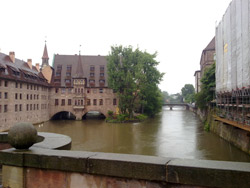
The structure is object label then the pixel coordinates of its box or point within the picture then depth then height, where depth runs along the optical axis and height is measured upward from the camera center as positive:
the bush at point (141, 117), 46.87 -4.11
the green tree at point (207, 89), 35.66 +1.52
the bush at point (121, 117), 44.56 -3.92
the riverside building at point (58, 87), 37.00 +2.24
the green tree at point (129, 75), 44.03 +4.63
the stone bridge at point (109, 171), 3.52 -1.32
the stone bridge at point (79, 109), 49.56 -2.56
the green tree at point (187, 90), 147.38 +5.51
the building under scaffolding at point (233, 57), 17.98 +4.02
